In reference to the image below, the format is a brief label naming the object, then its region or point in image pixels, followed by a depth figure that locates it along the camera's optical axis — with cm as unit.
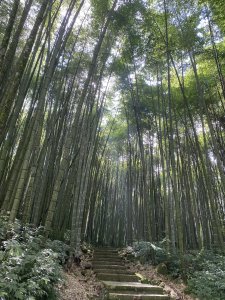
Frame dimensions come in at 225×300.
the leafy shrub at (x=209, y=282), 393
